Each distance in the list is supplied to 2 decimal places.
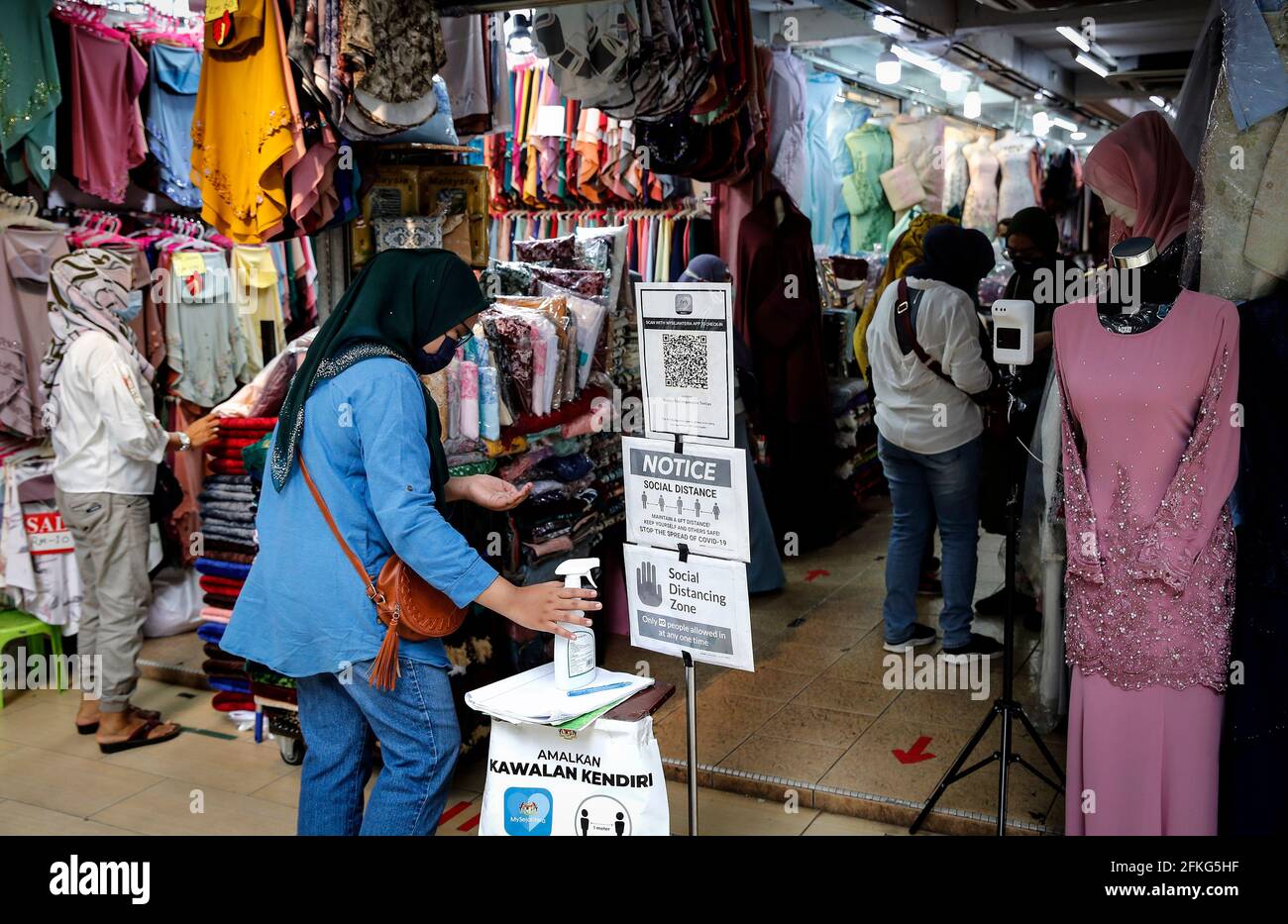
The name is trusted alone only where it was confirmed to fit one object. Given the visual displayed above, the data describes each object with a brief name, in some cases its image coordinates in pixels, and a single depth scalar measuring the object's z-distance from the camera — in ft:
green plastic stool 16.19
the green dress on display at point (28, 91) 15.70
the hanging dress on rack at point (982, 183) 30.89
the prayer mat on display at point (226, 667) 14.88
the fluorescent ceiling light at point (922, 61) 24.58
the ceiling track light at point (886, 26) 17.85
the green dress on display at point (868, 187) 27.04
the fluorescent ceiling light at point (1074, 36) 19.93
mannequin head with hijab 11.21
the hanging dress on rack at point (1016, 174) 31.14
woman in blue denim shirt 8.18
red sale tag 16.29
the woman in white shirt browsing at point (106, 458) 13.96
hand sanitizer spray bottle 8.50
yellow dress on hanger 11.91
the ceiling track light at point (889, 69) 22.80
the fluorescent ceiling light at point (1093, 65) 23.50
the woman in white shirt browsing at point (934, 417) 14.88
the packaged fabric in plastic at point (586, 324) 14.57
